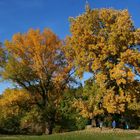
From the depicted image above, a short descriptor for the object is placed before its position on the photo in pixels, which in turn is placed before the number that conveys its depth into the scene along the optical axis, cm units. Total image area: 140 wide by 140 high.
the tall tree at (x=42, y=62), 2624
